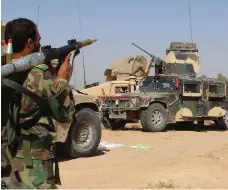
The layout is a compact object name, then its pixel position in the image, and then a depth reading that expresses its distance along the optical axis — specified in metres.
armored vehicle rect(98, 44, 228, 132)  12.30
